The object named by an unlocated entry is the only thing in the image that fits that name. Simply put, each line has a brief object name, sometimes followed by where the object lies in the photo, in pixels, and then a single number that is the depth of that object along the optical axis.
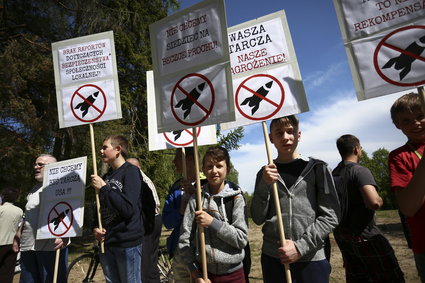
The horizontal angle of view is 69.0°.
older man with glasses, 3.65
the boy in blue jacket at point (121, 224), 2.87
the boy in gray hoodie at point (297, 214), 2.10
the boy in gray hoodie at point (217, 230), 2.34
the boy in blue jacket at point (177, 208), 2.80
